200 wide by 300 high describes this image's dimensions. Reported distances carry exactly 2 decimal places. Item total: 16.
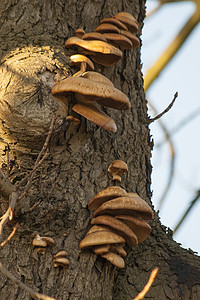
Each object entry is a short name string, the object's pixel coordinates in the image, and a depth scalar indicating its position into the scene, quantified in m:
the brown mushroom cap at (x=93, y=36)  6.67
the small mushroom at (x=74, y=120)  6.03
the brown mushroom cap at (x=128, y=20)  7.21
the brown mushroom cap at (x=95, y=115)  5.93
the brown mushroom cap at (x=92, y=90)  5.61
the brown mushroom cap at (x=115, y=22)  6.97
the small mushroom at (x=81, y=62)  6.42
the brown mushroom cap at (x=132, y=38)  7.17
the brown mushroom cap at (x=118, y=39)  6.93
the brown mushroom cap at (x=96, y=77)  6.11
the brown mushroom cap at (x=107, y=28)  6.91
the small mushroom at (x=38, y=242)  5.39
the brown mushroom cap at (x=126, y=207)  5.45
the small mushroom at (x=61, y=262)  5.36
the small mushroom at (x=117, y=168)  6.30
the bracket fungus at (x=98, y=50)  6.40
